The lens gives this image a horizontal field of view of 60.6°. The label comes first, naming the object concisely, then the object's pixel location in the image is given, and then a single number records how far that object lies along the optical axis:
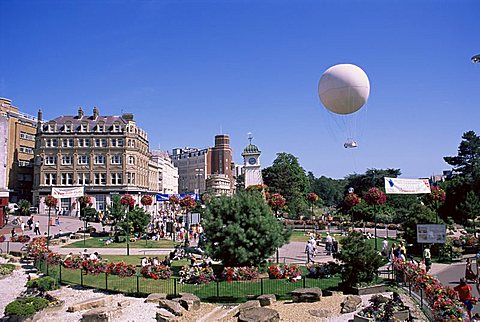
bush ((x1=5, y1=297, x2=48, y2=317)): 14.96
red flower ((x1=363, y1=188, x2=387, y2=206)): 29.50
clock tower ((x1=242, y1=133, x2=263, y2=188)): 84.56
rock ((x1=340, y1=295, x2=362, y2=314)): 15.19
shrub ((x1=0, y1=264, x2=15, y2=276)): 23.96
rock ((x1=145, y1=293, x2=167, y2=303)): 17.34
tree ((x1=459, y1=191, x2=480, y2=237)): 47.12
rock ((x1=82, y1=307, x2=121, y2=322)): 14.58
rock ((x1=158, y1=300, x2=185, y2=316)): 15.36
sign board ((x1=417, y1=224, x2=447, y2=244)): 22.12
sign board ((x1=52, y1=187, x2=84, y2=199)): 34.25
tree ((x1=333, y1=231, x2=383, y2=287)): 17.89
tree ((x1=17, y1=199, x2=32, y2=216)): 61.56
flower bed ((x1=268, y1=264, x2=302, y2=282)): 20.14
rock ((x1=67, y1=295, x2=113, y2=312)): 16.31
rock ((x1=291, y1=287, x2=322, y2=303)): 16.78
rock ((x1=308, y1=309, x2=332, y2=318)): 14.96
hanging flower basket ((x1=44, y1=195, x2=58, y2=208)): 37.84
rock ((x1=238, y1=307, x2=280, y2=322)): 13.80
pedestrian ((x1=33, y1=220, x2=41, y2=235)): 41.64
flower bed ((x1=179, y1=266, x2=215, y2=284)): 20.16
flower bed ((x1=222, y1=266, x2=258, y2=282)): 19.38
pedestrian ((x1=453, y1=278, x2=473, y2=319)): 13.03
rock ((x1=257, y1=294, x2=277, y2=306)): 16.53
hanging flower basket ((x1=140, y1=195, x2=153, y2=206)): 40.81
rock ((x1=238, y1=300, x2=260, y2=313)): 15.27
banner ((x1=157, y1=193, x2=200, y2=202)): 42.47
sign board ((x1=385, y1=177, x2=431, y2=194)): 27.99
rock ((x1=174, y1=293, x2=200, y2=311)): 16.19
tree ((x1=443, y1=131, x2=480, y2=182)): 75.56
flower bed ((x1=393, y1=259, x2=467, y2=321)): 11.05
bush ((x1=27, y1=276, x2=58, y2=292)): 19.16
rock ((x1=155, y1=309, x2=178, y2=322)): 14.43
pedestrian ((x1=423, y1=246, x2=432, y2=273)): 22.46
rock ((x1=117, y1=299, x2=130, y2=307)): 16.70
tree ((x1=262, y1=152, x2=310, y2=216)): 85.44
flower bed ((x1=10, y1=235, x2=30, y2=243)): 36.34
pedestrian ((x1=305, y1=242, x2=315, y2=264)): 26.02
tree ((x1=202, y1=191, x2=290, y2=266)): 21.56
